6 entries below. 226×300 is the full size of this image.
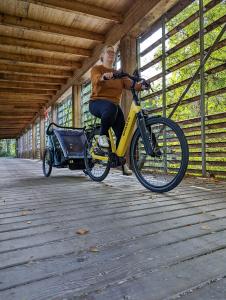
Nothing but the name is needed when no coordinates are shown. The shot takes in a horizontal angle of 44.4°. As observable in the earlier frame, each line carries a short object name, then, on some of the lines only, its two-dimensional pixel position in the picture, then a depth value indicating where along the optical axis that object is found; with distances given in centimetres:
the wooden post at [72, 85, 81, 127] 820
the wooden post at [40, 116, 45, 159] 1320
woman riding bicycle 297
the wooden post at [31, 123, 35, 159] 1704
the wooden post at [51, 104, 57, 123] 1096
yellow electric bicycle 228
